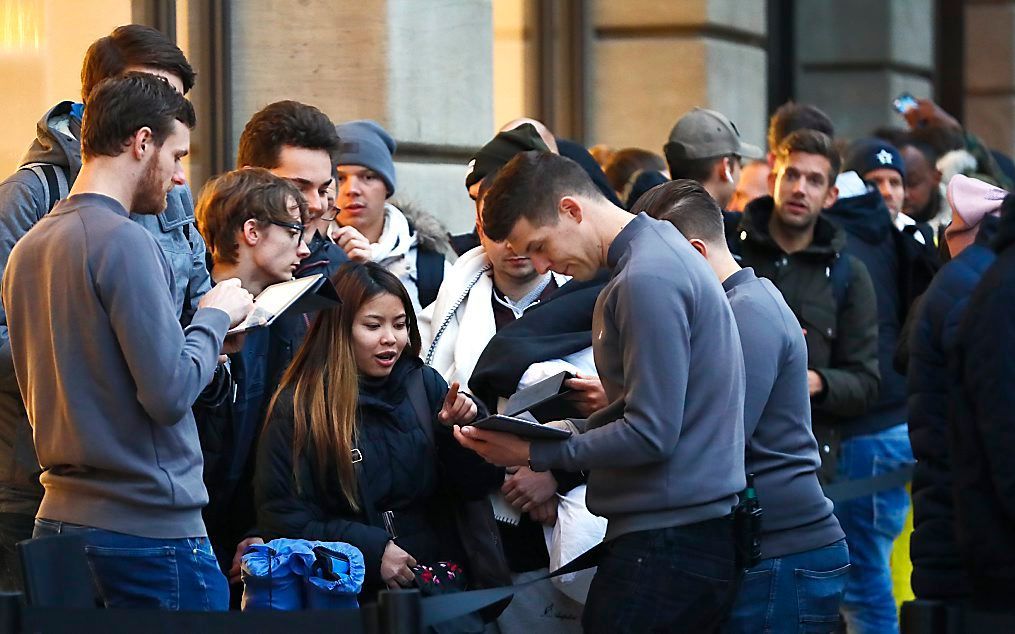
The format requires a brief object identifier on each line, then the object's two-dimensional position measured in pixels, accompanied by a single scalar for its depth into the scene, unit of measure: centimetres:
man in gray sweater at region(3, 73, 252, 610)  700
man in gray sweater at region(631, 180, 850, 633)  782
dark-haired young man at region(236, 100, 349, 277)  998
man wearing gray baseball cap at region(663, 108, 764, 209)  1263
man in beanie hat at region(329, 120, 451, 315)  1106
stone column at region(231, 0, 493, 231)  1325
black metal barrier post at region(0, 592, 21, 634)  674
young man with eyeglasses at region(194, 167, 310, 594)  882
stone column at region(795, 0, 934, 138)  2328
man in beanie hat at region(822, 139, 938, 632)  1204
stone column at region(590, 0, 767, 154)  1788
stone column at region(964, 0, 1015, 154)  2801
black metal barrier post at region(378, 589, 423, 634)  675
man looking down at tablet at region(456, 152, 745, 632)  716
